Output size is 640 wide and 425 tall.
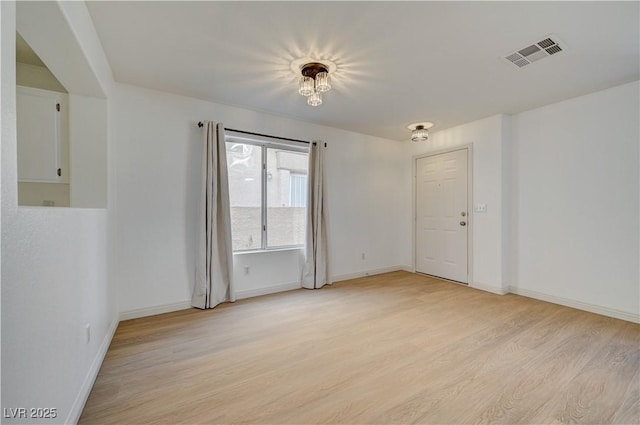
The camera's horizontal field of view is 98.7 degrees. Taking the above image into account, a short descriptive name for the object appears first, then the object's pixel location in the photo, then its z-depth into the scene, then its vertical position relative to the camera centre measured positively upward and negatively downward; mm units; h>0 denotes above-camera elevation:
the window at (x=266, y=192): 3707 +278
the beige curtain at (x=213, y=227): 3264 -187
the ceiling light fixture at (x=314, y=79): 2512 +1224
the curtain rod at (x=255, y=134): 3335 +1051
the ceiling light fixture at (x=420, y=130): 4234 +1260
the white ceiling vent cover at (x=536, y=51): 2201 +1347
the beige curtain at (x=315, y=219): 4117 -123
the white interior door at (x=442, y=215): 4375 -81
